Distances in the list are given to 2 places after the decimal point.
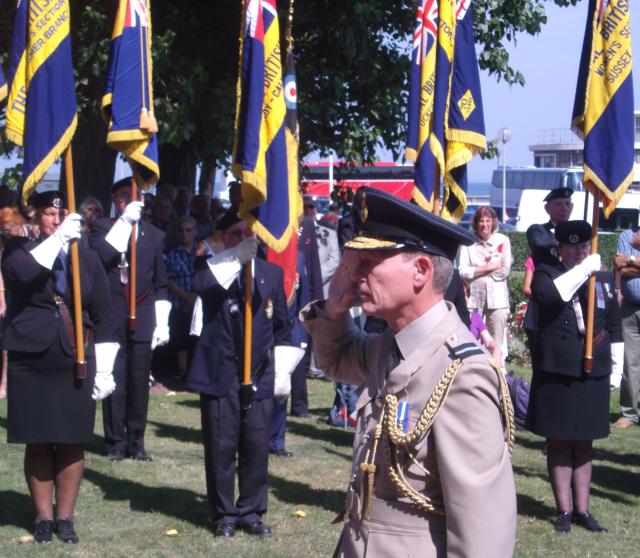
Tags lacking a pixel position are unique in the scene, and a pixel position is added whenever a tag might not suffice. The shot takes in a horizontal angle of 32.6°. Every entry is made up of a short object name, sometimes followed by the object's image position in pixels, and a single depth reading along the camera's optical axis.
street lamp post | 45.59
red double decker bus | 44.14
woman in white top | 11.61
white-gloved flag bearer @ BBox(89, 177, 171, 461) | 9.05
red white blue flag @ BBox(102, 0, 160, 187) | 8.39
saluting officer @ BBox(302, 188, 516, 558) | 2.73
